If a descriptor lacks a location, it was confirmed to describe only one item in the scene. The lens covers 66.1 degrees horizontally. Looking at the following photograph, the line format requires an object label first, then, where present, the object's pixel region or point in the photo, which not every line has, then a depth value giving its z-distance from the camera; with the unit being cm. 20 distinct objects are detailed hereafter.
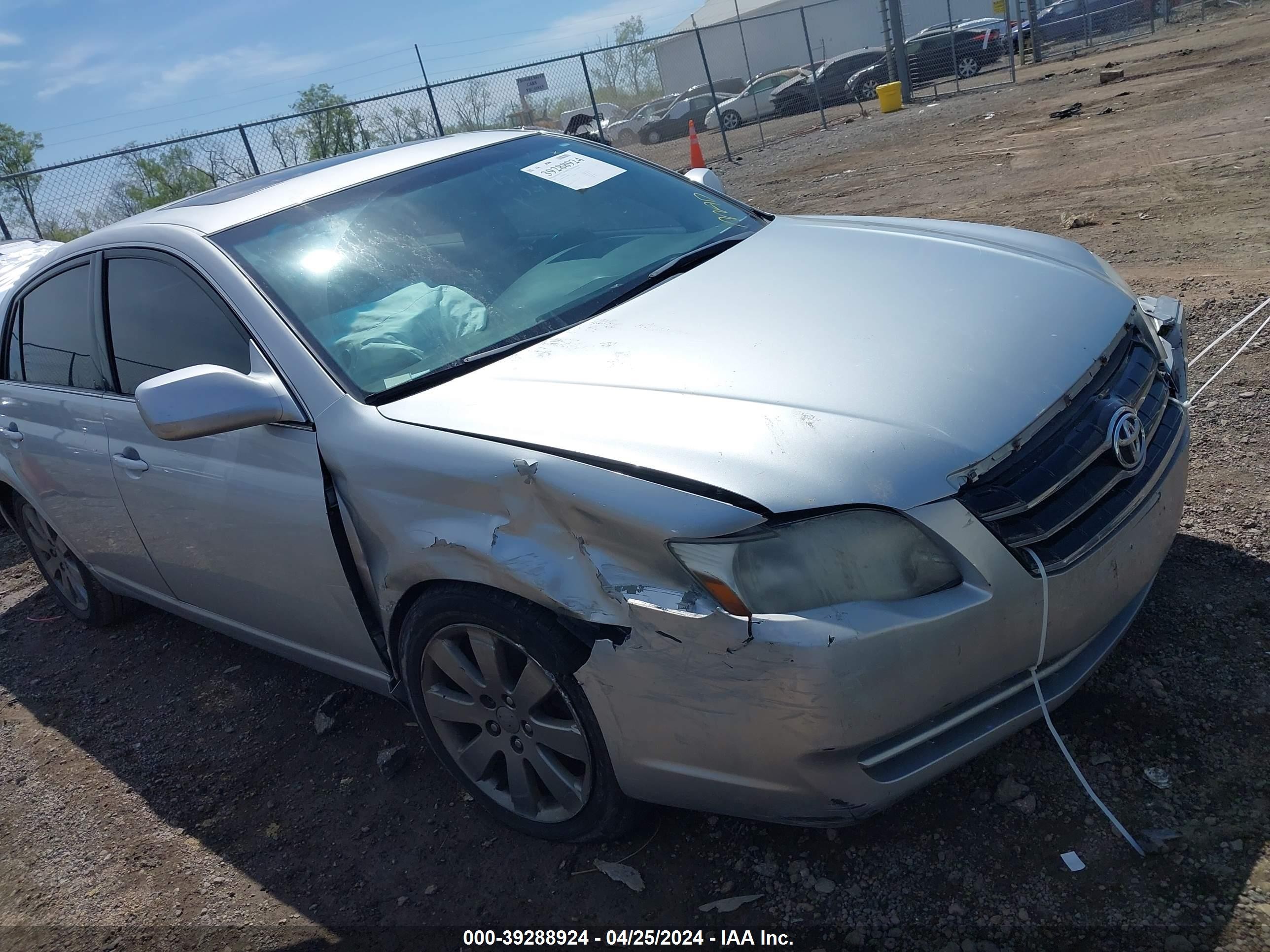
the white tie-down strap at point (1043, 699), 197
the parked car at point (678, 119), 2888
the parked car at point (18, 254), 744
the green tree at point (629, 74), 2171
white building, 4300
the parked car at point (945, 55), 2352
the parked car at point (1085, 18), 2530
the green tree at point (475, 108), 1734
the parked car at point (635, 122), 2905
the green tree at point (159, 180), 1480
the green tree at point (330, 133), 1633
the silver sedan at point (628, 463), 191
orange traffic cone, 1348
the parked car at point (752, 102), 2641
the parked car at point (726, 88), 3266
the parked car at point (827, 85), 2608
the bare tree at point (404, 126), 1675
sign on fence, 1761
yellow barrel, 1988
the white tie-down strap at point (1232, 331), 415
